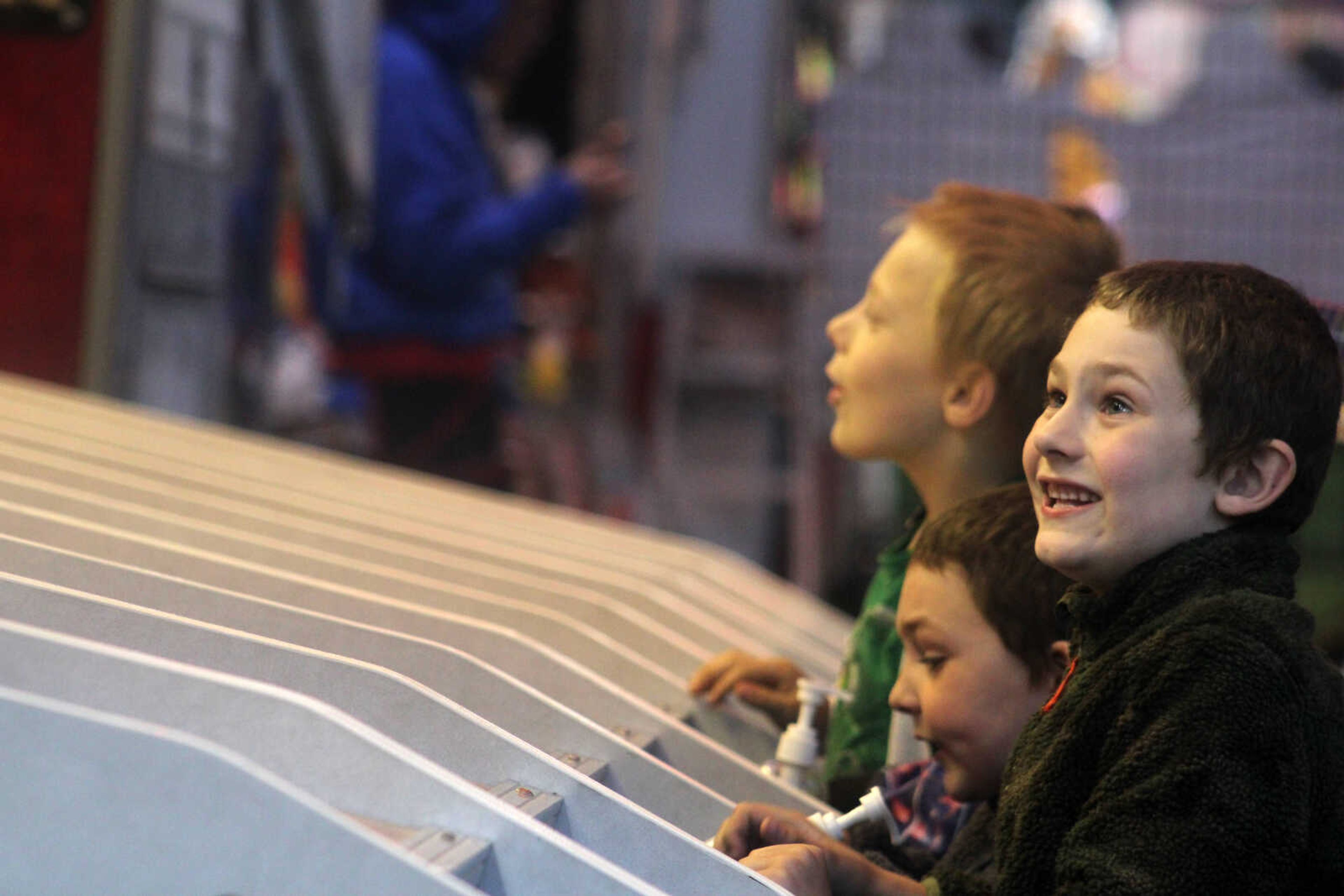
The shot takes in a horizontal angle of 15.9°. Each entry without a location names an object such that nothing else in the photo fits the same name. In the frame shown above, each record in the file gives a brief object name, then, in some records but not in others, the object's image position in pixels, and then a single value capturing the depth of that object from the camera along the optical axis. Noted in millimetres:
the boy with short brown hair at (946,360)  3663
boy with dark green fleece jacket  3135
